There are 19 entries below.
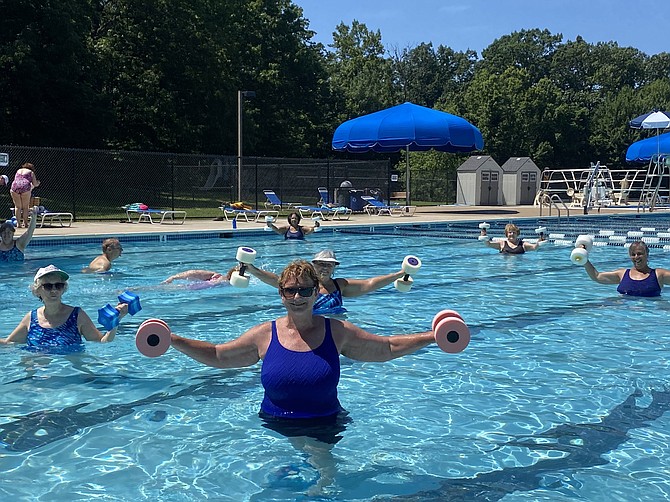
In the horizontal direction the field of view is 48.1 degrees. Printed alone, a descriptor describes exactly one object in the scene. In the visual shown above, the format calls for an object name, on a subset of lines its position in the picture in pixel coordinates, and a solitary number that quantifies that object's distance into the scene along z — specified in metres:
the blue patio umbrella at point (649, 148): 25.89
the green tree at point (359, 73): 53.49
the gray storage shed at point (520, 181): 33.60
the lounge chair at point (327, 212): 22.34
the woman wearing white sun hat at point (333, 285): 6.56
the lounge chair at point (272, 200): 23.98
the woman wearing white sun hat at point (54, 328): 5.76
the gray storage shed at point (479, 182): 33.25
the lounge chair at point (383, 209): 24.50
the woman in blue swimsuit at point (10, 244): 10.55
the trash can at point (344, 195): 26.02
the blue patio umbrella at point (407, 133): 23.12
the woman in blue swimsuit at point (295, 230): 15.38
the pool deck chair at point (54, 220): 17.73
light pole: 23.94
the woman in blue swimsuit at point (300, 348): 3.75
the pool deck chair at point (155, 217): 19.98
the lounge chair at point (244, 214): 21.61
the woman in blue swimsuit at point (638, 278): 8.86
